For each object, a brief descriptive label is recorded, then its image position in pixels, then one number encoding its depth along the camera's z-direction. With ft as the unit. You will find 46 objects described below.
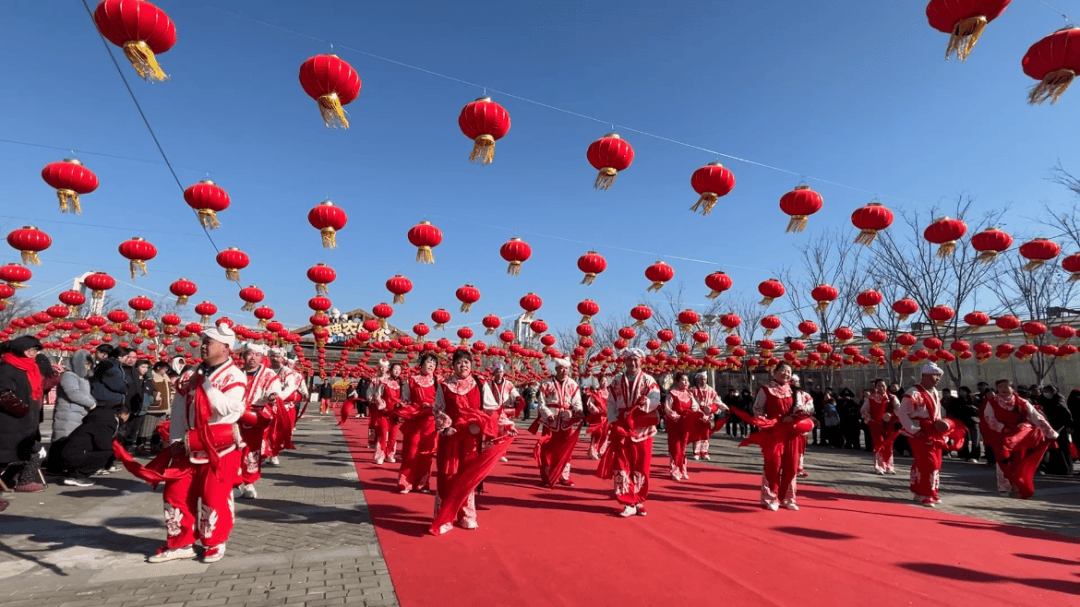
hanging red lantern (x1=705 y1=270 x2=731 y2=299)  36.88
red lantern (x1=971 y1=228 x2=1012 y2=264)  26.09
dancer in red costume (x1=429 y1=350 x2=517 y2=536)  15.26
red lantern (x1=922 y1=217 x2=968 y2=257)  24.84
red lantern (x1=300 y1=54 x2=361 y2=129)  15.60
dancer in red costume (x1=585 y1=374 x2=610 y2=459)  29.08
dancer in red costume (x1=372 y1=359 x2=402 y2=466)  27.99
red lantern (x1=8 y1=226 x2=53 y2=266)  27.02
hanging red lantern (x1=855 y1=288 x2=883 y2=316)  38.78
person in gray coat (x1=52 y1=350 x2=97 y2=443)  21.07
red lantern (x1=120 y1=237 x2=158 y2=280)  29.40
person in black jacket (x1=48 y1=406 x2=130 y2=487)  21.11
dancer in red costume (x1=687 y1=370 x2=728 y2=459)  29.40
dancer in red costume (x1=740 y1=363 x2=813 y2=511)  19.10
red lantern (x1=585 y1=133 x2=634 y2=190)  19.86
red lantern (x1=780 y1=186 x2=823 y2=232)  22.36
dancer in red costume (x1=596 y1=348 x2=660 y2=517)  17.99
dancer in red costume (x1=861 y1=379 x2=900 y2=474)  29.58
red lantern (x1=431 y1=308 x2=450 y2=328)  54.70
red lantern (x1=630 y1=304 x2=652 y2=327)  47.50
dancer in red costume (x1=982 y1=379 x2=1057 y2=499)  22.08
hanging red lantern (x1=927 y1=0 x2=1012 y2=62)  11.69
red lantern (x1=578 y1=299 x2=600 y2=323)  43.05
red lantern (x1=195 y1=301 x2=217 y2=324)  48.78
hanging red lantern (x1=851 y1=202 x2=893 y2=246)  23.71
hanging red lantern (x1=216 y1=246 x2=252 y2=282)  31.35
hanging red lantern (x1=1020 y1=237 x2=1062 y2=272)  26.23
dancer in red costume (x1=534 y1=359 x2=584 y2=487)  22.16
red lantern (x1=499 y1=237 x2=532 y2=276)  29.63
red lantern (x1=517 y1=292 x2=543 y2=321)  44.68
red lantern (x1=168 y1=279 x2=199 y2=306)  39.42
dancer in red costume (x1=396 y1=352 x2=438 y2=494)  21.04
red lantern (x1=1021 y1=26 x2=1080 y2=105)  12.79
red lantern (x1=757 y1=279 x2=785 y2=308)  37.58
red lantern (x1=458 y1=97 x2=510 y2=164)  17.85
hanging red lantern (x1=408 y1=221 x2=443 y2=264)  27.35
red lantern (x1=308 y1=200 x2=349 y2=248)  24.99
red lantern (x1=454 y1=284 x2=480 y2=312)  39.58
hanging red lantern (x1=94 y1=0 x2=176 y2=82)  12.78
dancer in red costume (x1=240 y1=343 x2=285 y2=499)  17.51
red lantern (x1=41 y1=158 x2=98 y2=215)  20.38
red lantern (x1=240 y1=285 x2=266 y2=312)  38.81
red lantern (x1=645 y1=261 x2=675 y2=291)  35.04
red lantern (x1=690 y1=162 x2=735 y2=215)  21.70
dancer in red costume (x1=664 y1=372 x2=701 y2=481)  26.17
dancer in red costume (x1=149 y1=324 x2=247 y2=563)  12.12
